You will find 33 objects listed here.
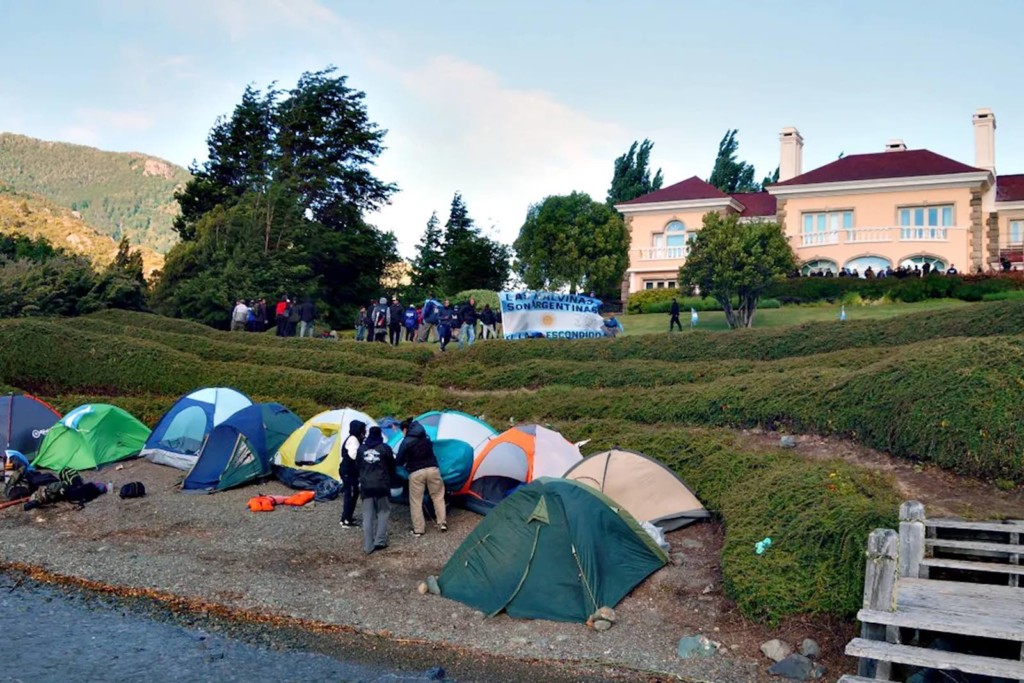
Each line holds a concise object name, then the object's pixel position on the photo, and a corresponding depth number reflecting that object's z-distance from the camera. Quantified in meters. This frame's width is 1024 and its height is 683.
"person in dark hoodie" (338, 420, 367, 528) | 15.10
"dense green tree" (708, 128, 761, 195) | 73.38
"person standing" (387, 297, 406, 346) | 34.50
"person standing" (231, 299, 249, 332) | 36.75
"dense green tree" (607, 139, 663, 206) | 69.31
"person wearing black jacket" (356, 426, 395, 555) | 14.28
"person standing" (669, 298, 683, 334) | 36.25
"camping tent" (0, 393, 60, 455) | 21.23
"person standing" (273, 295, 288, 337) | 35.81
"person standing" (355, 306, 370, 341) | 36.34
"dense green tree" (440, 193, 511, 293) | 56.50
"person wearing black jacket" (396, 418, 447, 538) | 15.06
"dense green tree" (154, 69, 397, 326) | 42.03
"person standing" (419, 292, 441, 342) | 33.84
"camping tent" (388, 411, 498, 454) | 18.03
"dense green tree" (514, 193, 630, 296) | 50.12
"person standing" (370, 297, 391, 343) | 35.09
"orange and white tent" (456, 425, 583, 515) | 16.34
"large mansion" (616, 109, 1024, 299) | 45.31
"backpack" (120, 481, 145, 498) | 17.70
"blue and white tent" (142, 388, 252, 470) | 20.47
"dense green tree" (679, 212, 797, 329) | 36.22
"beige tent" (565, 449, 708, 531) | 14.68
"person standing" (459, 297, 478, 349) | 32.25
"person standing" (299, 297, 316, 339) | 36.41
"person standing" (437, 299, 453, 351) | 32.06
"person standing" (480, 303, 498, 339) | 34.78
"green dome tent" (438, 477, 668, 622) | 11.98
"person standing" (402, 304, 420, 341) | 35.91
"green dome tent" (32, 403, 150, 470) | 20.31
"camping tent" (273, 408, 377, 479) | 18.44
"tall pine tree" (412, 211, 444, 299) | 59.66
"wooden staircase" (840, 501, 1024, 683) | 8.49
